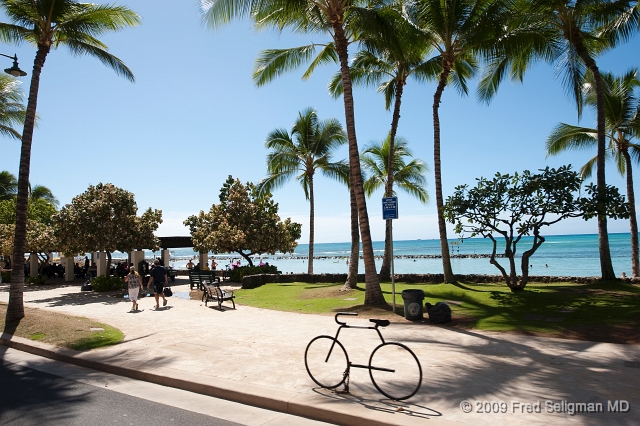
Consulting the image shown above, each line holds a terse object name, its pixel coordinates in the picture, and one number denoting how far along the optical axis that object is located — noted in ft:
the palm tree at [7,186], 150.00
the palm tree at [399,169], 86.28
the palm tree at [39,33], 38.32
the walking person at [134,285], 47.21
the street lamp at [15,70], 40.42
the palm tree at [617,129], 59.11
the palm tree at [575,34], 48.93
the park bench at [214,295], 46.62
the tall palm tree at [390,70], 52.21
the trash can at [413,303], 34.76
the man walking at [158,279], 49.37
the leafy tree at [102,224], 68.59
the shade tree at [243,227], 86.17
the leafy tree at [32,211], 124.06
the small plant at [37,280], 91.50
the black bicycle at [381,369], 17.53
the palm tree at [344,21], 40.06
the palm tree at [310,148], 90.02
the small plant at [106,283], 70.12
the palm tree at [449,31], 49.19
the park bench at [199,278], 61.98
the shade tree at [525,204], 43.37
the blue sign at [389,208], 36.33
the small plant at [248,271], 85.46
